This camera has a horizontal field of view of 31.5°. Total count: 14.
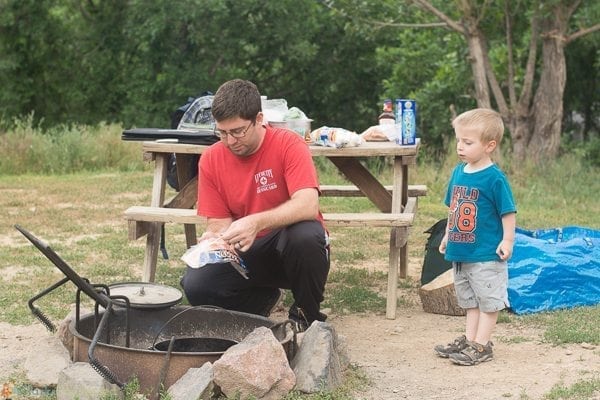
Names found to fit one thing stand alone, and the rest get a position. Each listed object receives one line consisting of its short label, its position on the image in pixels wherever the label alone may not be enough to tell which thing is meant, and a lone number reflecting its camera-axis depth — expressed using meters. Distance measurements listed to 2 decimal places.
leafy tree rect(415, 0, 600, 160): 14.41
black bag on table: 6.95
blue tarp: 6.59
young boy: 5.35
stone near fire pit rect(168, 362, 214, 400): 4.41
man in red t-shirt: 5.17
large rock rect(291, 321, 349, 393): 4.77
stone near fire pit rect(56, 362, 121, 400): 4.43
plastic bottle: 7.09
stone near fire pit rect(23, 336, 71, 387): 4.82
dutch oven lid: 4.91
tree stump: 6.55
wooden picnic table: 6.44
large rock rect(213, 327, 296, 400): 4.50
